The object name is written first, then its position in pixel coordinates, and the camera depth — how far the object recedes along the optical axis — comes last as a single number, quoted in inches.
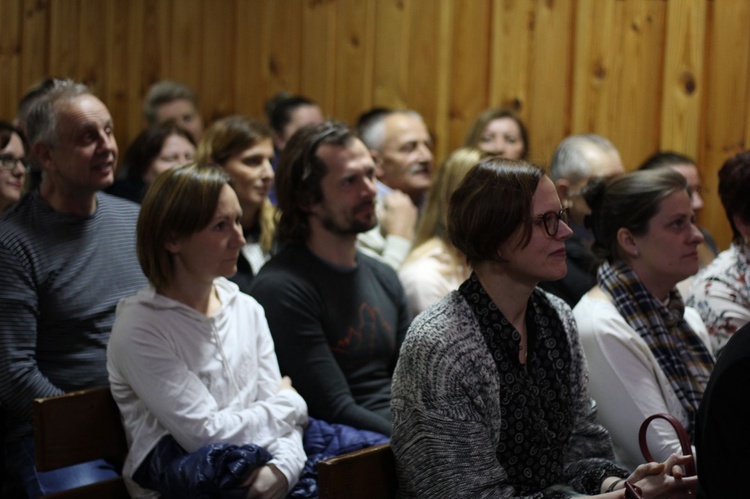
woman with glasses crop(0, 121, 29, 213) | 118.5
